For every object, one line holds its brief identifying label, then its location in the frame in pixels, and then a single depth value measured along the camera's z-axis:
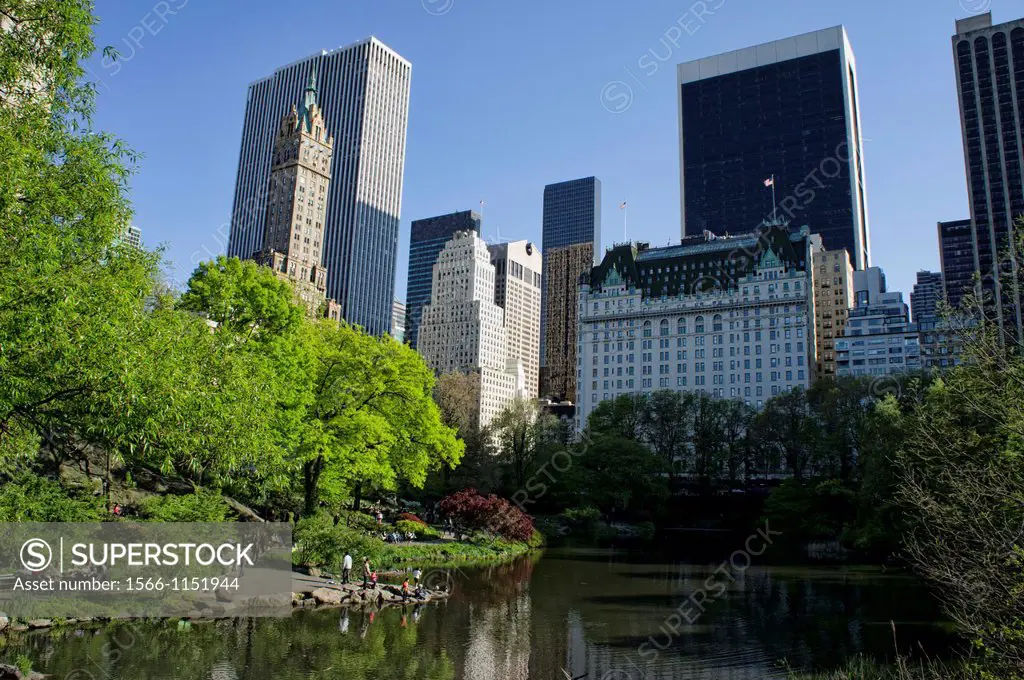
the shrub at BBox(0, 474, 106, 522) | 22.70
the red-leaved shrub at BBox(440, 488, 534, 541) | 54.88
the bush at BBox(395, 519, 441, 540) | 52.52
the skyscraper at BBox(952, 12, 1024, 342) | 172.38
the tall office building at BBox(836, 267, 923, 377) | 146.12
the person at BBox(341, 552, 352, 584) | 32.78
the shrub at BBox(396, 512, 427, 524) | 54.56
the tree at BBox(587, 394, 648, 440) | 100.06
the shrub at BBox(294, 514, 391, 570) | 34.72
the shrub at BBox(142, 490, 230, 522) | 28.00
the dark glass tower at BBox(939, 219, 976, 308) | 180.62
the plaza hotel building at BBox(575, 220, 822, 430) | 131.88
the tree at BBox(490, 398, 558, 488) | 87.38
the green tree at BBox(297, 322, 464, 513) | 37.03
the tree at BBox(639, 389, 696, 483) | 103.06
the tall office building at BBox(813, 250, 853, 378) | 170.12
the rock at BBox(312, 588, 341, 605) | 29.38
